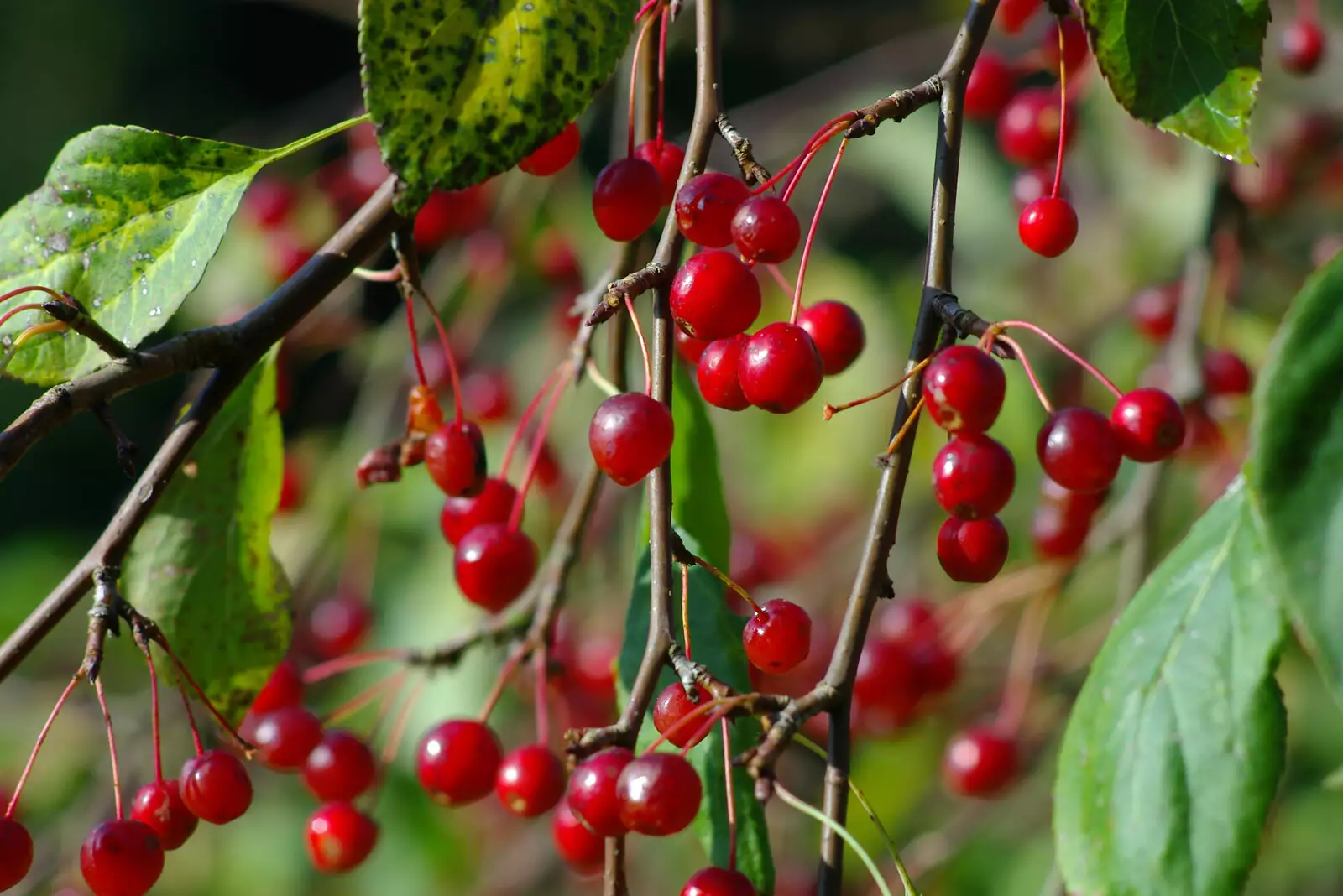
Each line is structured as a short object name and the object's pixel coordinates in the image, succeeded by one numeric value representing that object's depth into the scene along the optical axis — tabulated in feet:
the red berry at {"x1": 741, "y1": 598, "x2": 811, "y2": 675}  1.68
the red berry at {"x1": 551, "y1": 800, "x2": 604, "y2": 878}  1.86
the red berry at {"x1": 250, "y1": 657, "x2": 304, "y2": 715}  2.07
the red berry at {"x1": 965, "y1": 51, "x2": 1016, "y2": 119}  2.23
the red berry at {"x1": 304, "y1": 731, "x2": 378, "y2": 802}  1.93
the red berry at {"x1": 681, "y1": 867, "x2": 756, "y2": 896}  1.65
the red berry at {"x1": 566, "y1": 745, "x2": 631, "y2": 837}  1.64
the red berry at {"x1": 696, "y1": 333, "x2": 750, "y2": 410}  1.70
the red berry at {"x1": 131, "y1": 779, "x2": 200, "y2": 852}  1.75
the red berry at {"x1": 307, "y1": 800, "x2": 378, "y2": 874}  1.95
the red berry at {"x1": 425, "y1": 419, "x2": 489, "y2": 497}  1.78
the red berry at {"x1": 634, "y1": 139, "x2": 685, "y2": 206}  1.79
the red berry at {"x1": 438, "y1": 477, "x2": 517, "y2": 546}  1.93
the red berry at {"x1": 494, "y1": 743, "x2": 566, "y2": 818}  1.84
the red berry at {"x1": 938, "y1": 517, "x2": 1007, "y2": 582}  1.68
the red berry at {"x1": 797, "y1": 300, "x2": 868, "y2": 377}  1.81
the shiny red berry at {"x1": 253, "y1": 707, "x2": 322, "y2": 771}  1.92
